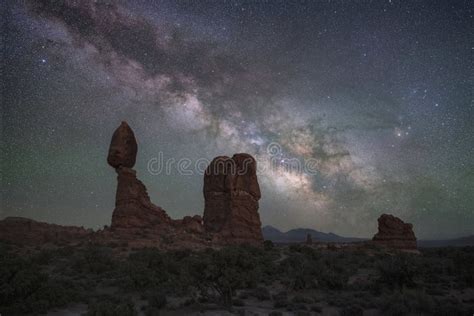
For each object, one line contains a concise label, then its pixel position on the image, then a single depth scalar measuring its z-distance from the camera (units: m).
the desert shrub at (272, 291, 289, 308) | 15.85
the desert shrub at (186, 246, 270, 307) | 15.38
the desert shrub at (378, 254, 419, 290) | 18.97
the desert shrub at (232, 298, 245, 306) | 15.89
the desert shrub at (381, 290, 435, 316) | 13.36
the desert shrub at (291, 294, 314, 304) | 16.36
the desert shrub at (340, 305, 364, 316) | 13.95
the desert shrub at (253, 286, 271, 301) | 17.24
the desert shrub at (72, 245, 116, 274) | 22.75
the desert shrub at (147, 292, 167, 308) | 15.12
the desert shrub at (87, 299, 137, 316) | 11.37
